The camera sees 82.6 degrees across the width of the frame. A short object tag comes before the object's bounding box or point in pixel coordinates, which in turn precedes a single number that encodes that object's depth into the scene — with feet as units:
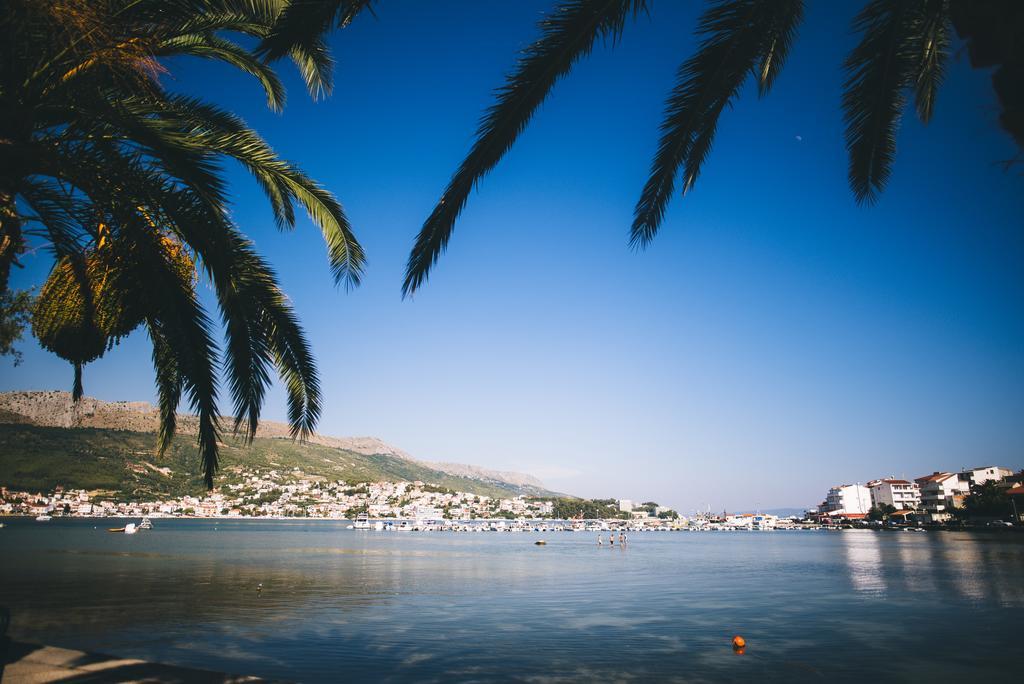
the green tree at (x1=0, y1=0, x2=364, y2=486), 13.02
